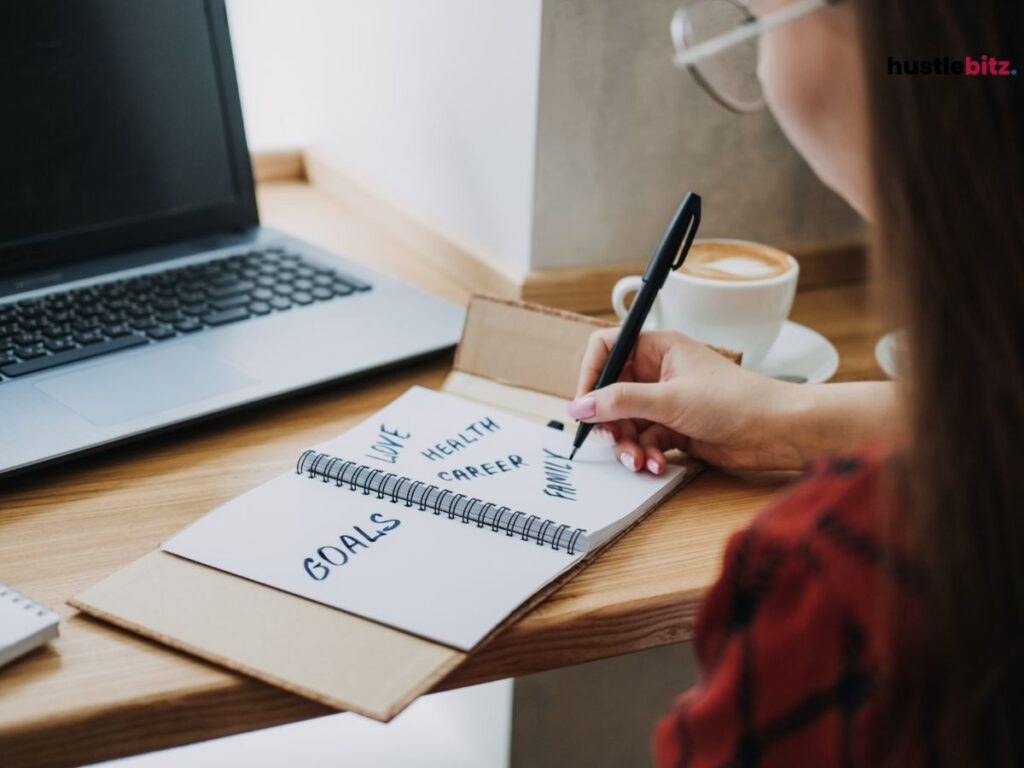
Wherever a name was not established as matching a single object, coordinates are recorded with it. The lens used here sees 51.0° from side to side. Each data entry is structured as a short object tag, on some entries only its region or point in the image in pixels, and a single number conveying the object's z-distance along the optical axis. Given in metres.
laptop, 0.75
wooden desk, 0.49
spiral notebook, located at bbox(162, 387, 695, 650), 0.55
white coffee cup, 0.77
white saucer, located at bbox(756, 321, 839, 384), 0.82
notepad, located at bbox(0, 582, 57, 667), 0.50
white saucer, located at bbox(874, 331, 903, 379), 0.83
